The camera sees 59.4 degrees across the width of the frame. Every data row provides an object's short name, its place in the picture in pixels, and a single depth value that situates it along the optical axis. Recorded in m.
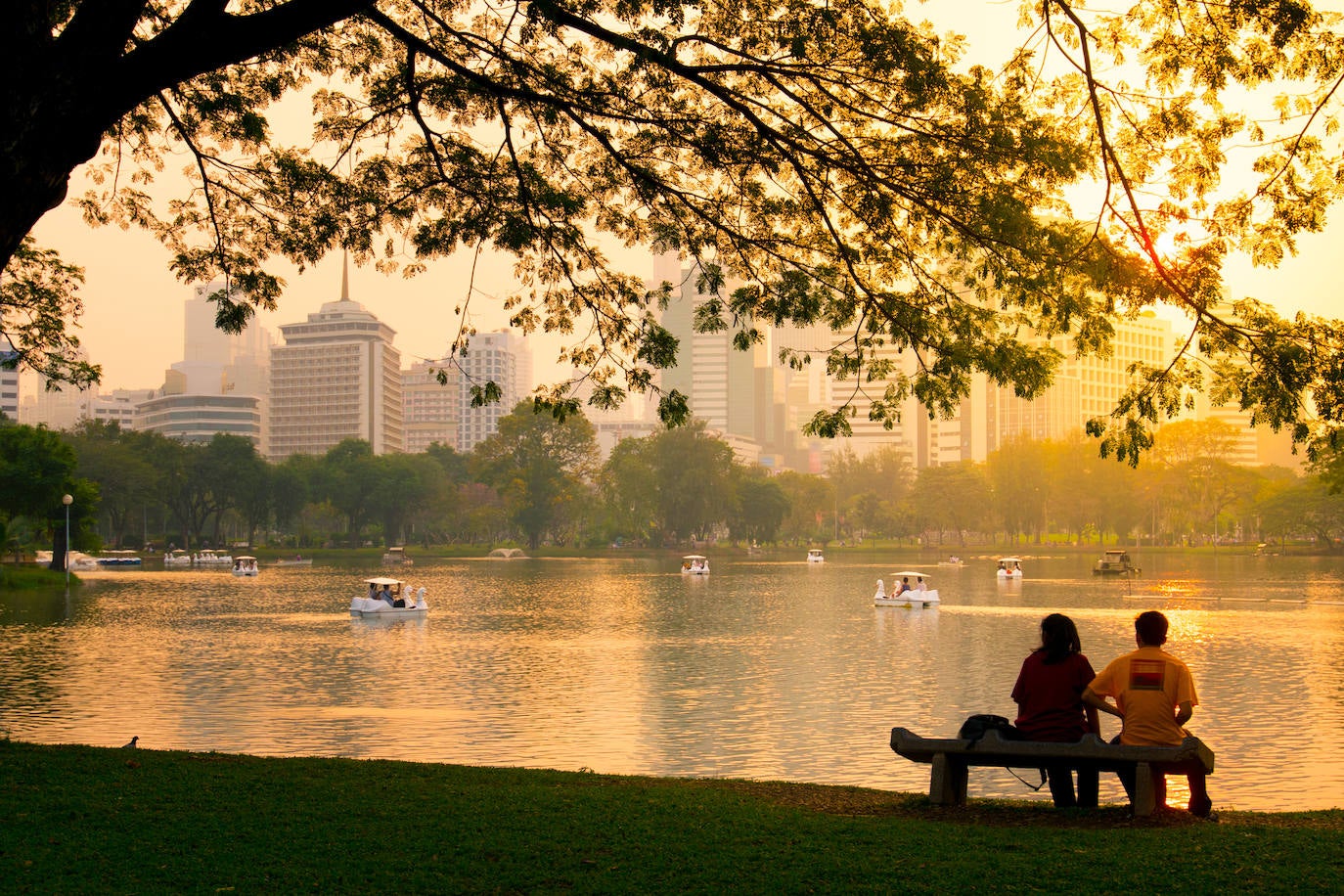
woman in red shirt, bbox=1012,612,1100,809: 9.55
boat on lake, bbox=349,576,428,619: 44.22
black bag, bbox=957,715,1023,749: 9.36
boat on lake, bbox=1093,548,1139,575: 81.31
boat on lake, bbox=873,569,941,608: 48.78
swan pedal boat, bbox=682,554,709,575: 86.87
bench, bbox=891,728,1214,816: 8.80
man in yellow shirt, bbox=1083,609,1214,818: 9.13
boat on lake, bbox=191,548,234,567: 104.36
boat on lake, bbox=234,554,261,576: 82.44
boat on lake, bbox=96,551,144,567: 94.12
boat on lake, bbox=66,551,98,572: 86.31
